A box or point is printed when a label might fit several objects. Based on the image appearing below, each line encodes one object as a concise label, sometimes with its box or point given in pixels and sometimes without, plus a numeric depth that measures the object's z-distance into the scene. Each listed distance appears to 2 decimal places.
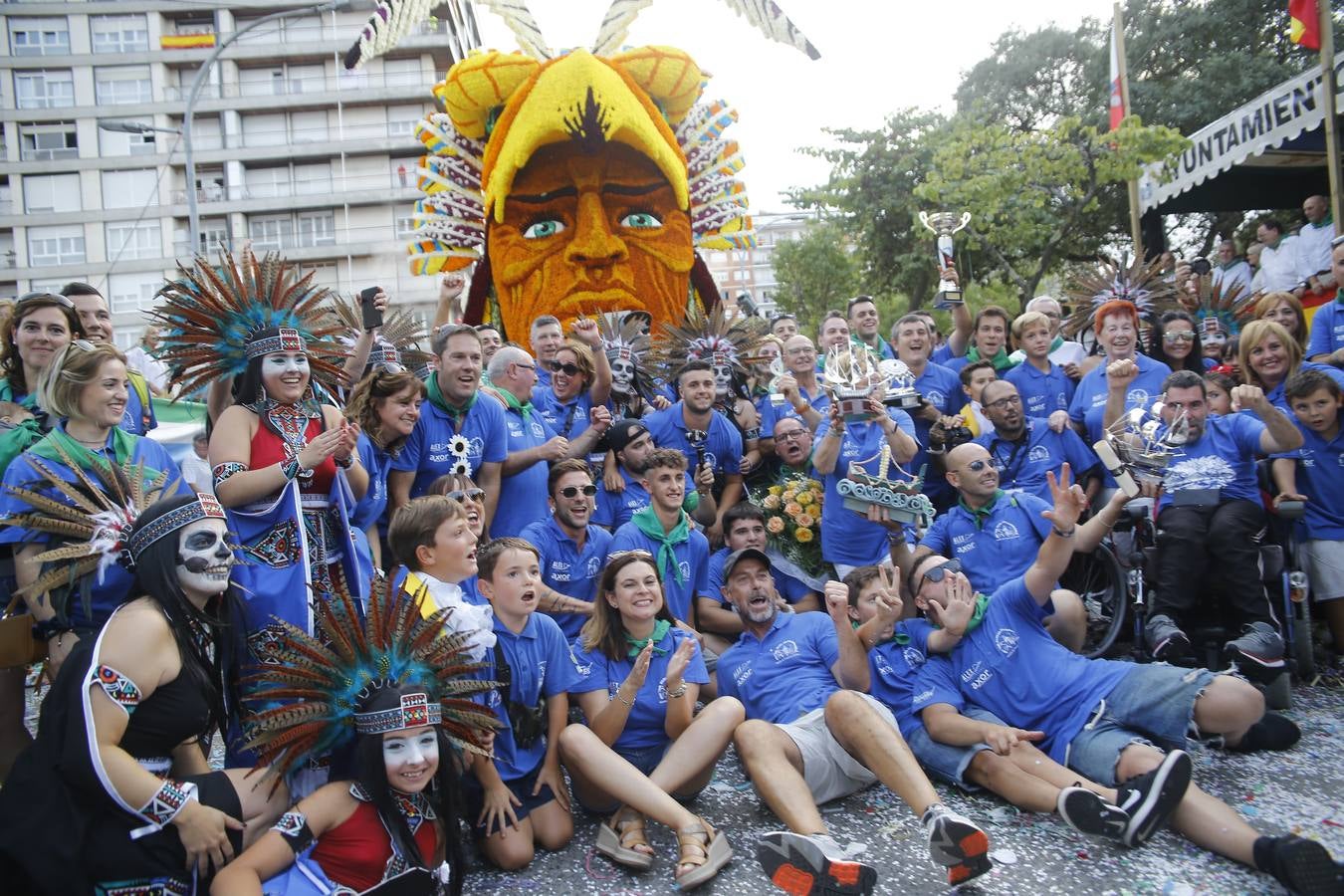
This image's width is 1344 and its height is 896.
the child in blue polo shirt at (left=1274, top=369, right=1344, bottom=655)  4.69
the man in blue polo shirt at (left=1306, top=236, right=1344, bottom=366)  5.74
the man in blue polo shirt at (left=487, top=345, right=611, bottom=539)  5.27
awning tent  10.08
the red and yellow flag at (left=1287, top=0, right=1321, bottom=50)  10.03
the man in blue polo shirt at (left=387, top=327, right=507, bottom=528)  4.91
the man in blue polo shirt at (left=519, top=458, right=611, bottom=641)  4.72
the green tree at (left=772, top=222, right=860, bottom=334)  29.98
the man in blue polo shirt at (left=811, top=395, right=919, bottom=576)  5.03
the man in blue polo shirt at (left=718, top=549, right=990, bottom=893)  2.97
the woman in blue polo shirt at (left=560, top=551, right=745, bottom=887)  3.41
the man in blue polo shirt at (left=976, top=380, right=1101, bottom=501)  5.21
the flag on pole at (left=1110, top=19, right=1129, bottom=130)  13.66
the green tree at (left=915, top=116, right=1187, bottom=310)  12.55
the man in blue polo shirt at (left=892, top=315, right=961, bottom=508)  6.29
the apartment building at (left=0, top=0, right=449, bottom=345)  34.94
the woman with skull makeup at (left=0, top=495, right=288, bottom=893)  2.61
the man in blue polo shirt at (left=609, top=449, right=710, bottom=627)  4.74
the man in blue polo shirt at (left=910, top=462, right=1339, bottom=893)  3.33
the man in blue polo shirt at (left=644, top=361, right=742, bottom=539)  5.78
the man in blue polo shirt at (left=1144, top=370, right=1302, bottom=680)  4.38
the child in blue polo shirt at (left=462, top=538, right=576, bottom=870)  3.49
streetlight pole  12.60
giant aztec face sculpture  7.55
